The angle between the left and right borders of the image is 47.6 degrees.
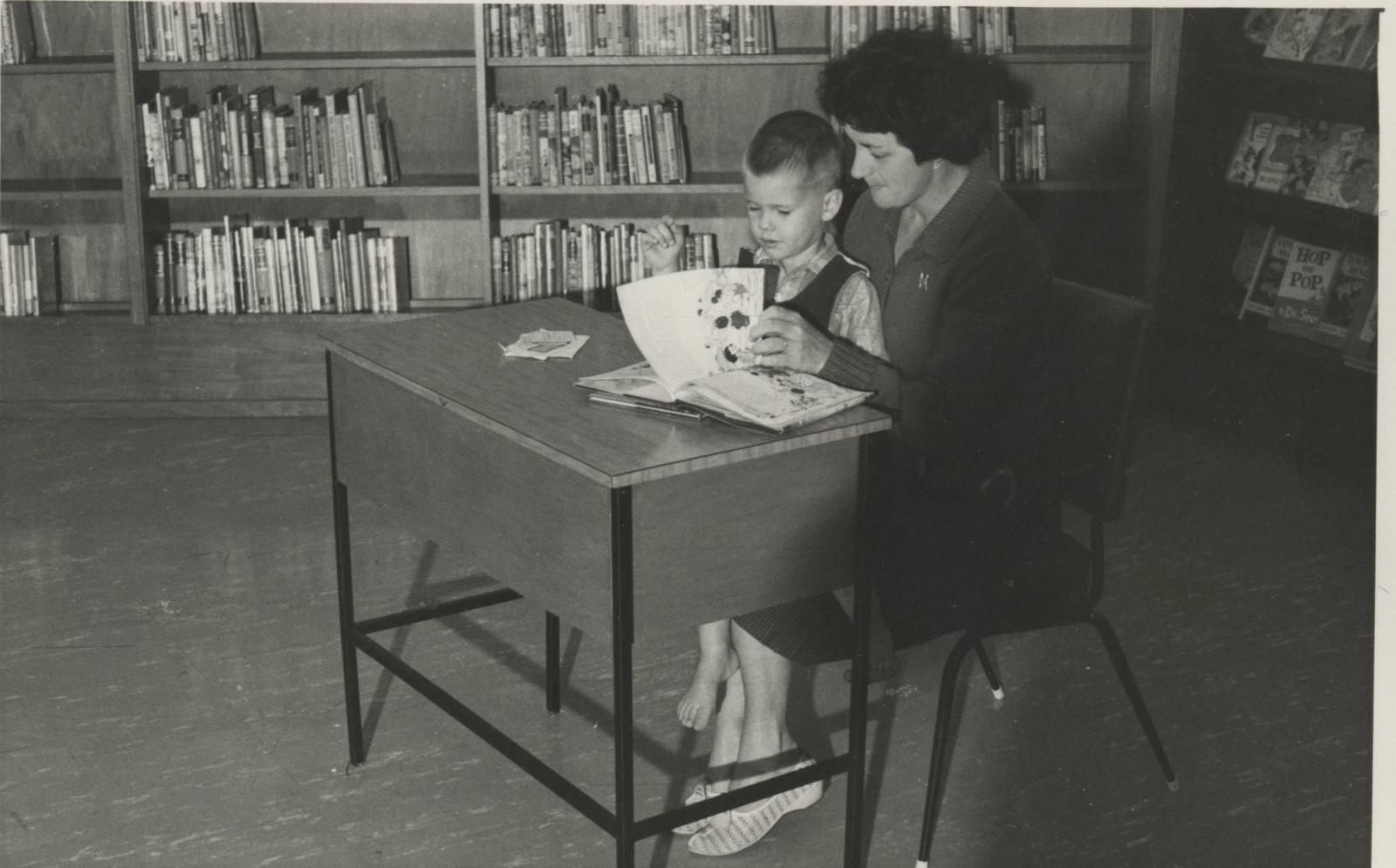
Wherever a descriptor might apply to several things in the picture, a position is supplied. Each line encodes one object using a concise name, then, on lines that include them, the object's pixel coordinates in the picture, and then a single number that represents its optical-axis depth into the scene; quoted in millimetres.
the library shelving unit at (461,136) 4531
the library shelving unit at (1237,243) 4098
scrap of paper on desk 2373
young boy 2406
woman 2332
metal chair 2285
